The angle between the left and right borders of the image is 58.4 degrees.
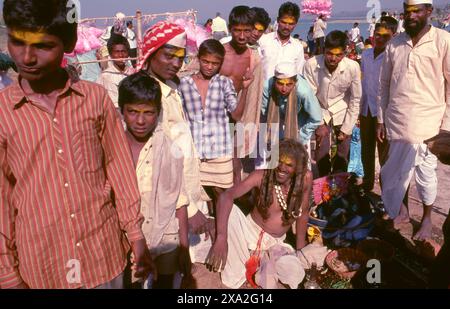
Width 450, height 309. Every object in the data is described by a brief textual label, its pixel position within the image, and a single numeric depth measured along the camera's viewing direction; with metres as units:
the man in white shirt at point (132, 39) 13.96
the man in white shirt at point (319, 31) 14.29
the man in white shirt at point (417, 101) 3.78
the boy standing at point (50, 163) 1.56
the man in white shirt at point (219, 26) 14.66
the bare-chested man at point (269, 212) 3.63
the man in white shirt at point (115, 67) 5.64
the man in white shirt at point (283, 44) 5.33
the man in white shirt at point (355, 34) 17.46
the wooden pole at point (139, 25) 10.77
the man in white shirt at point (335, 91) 4.86
